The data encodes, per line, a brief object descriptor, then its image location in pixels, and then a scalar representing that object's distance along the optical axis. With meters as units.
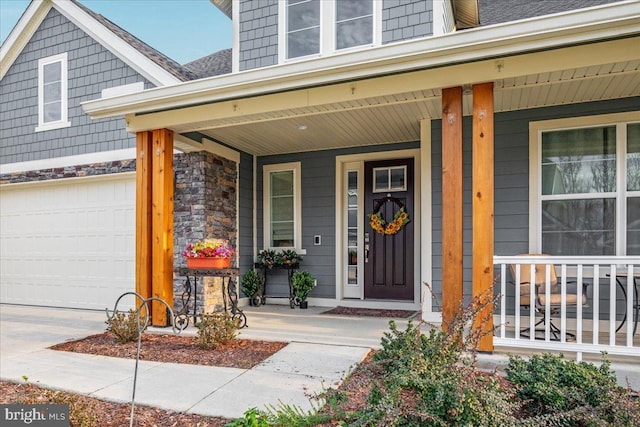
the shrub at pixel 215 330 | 3.92
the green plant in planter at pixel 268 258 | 6.43
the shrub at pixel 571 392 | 2.05
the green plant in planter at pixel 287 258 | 6.34
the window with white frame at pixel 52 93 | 6.75
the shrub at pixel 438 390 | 2.05
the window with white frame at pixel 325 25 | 5.32
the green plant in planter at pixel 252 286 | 6.38
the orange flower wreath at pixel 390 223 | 6.11
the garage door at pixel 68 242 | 6.19
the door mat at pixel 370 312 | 5.63
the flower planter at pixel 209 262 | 4.70
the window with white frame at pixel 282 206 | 6.61
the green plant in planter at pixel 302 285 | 6.20
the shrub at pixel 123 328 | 4.17
